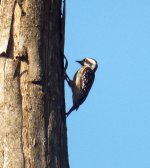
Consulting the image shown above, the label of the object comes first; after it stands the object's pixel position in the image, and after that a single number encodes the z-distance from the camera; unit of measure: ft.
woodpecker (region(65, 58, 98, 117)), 66.54
